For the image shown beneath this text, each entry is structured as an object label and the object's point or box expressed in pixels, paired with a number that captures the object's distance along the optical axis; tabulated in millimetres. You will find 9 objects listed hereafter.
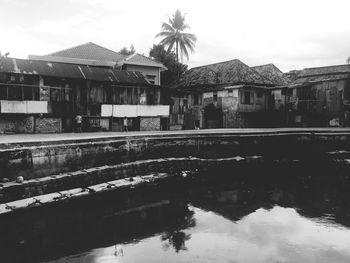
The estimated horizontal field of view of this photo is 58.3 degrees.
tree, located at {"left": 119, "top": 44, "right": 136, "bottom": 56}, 44719
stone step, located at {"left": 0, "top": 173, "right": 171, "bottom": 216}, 10680
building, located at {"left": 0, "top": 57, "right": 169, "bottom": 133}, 19547
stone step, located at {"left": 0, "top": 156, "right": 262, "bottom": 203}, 11602
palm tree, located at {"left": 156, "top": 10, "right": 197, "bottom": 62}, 39906
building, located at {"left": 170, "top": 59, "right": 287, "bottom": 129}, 30844
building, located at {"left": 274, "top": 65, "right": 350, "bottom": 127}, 29453
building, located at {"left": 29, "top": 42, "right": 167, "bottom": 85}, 27284
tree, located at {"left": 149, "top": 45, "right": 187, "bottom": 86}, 39281
